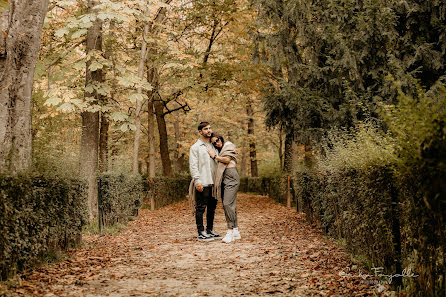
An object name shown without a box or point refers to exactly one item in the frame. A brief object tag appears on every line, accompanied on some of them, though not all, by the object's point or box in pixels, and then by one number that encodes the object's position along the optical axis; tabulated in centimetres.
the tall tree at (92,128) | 1206
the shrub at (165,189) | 1741
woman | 838
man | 855
